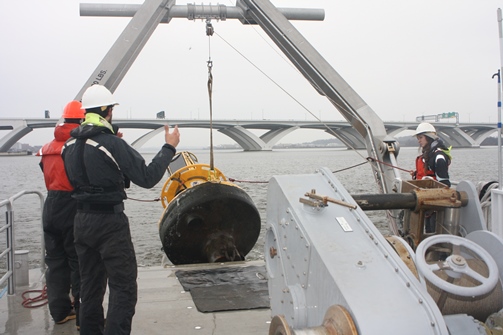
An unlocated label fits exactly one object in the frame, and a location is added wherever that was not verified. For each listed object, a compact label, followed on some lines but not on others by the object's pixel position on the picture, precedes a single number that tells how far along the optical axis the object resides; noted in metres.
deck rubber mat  4.84
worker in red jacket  4.33
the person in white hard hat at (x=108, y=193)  3.41
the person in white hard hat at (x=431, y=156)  5.76
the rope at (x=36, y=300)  4.90
